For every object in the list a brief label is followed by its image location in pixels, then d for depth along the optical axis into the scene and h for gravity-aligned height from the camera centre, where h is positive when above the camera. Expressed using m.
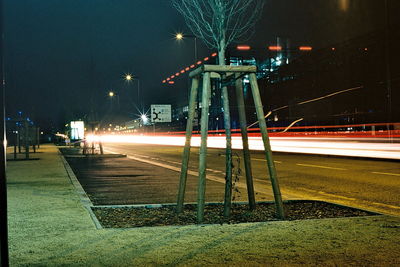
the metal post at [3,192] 3.56 -0.41
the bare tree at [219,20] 8.24 +1.86
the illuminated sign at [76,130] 51.96 +0.38
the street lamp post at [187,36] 29.97 +5.76
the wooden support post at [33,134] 31.22 +0.03
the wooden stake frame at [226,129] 7.39 +0.02
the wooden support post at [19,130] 30.13 +0.26
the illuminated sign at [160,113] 32.28 +1.23
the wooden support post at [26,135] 27.35 -0.02
